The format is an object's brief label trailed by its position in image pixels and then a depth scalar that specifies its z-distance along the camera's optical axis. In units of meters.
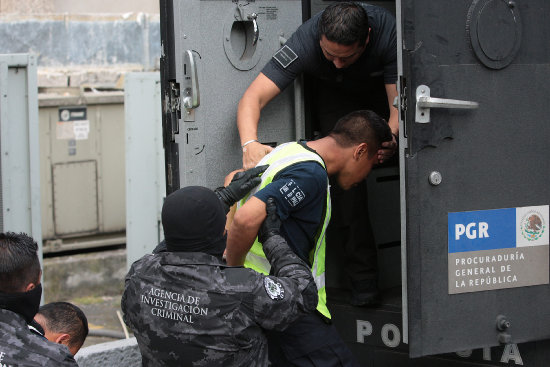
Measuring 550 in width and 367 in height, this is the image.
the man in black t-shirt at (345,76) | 3.91
